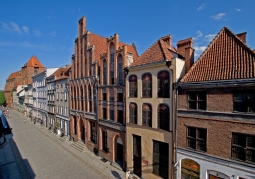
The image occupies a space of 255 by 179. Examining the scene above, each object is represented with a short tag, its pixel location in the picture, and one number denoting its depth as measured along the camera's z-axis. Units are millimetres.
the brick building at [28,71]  62188
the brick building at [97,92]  18016
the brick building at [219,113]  9430
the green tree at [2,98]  83625
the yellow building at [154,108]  13070
